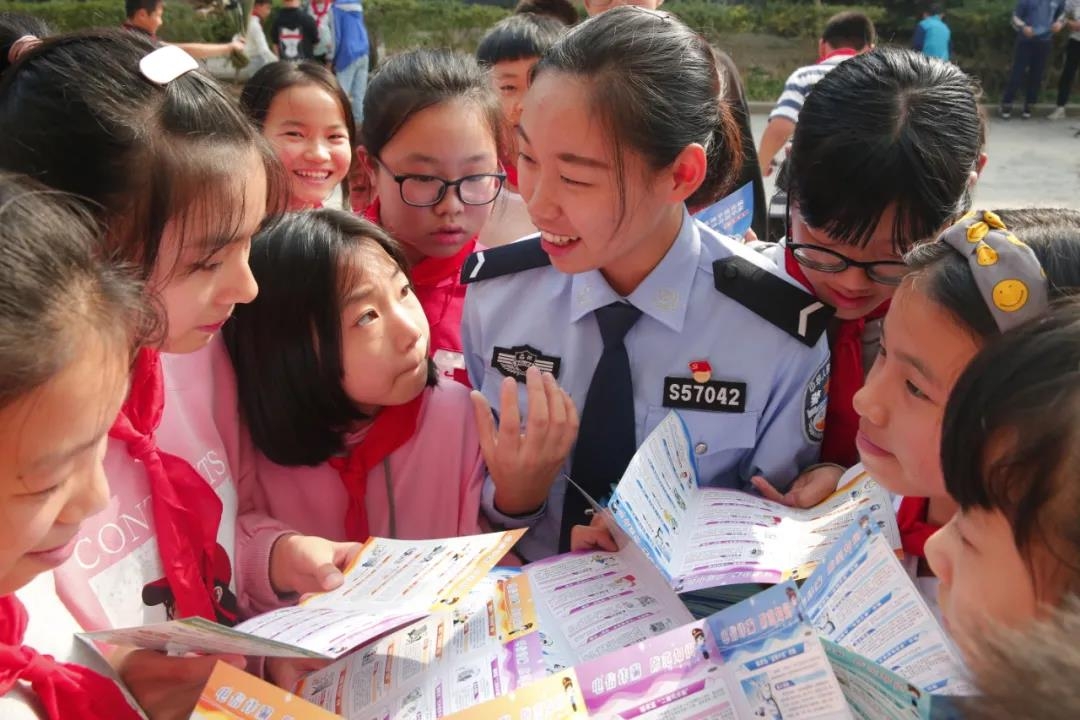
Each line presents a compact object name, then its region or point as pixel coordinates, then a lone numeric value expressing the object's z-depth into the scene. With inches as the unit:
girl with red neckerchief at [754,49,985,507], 58.2
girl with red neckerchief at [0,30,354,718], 45.7
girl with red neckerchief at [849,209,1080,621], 41.3
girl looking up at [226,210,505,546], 57.1
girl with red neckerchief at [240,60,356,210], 94.4
